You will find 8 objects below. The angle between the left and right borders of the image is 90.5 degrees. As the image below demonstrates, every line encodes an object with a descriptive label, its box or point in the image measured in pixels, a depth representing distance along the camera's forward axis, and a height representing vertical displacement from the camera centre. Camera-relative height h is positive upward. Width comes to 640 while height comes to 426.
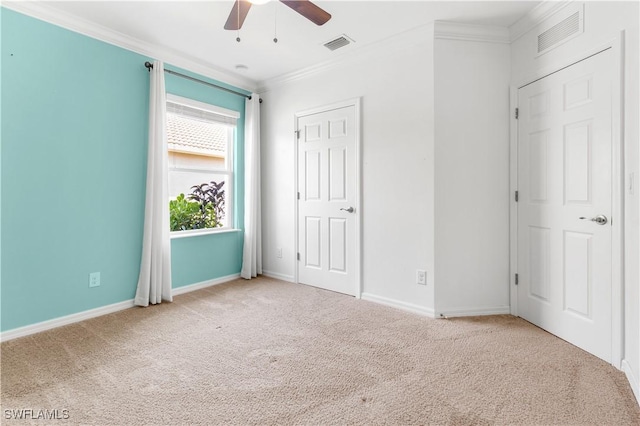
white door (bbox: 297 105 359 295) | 3.54 +0.14
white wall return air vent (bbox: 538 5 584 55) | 2.30 +1.37
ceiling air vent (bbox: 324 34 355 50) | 3.10 +1.70
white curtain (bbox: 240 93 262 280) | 4.19 +0.36
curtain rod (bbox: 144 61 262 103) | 3.21 +1.51
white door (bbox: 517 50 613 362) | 2.15 +0.06
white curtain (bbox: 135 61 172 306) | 3.18 +0.02
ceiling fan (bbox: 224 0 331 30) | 1.99 +1.31
